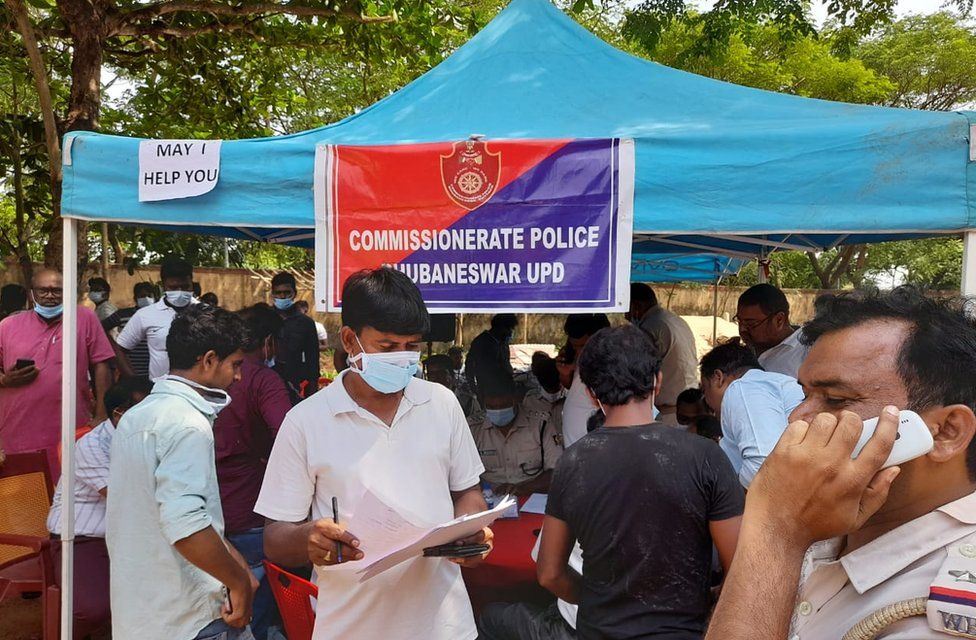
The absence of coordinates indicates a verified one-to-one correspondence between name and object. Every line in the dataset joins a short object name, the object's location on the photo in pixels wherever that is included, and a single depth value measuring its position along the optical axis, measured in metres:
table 3.20
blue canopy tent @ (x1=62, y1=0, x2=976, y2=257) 2.70
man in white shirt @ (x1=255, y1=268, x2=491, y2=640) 2.02
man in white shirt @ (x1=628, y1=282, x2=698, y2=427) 5.32
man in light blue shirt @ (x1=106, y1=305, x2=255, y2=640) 2.19
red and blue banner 2.86
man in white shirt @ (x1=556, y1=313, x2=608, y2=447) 3.89
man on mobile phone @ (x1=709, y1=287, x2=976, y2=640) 0.88
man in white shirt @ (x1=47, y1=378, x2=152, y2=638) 2.97
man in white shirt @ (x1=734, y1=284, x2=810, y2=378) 4.16
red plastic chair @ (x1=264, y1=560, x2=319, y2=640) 2.55
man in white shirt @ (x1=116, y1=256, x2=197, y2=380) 5.36
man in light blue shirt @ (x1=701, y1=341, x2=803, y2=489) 2.52
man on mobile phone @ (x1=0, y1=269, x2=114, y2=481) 4.64
